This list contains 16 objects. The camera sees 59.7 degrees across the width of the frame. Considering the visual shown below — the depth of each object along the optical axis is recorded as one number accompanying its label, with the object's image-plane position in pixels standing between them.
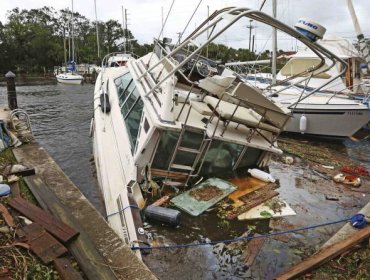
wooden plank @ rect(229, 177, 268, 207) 6.31
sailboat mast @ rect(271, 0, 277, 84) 13.13
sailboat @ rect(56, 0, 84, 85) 36.16
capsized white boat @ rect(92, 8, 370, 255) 5.27
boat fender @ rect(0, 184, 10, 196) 4.88
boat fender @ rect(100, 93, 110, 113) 8.74
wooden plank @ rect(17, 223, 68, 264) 3.60
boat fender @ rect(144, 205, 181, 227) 5.36
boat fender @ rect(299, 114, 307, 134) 12.59
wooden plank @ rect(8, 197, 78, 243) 3.93
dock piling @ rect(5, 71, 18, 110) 11.23
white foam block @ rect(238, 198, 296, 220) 5.84
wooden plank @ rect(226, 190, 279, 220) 5.85
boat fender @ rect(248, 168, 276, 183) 6.98
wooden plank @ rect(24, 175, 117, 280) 3.53
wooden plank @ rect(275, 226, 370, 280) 3.78
